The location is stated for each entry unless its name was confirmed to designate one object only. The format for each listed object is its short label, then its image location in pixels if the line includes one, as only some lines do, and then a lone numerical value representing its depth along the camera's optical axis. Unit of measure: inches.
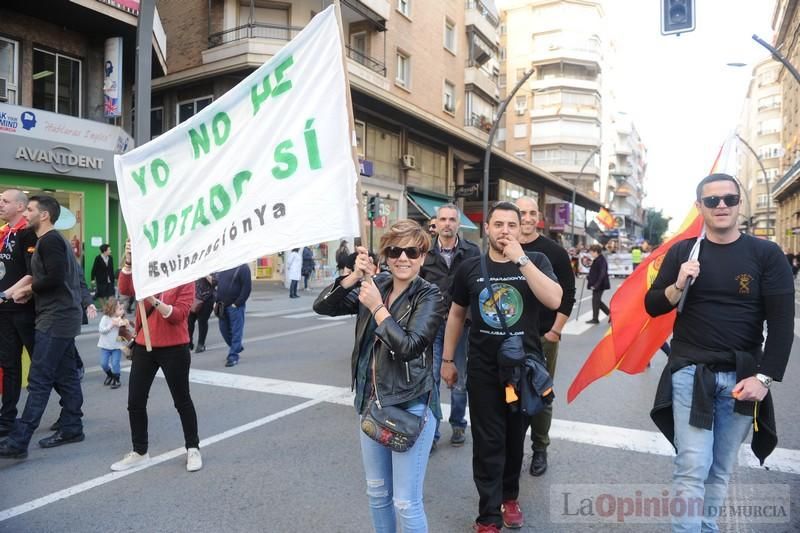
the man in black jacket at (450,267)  183.8
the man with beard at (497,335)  119.9
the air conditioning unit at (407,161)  1015.6
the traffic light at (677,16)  360.2
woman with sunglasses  99.1
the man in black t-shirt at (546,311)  157.4
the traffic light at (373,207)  725.6
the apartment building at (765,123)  2837.1
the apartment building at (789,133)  1736.0
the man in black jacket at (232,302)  317.4
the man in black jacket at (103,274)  532.1
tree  4460.4
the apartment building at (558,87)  2176.4
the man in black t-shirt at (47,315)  173.0
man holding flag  102.7
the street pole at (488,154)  800.2
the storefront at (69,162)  586.9
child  254.4
